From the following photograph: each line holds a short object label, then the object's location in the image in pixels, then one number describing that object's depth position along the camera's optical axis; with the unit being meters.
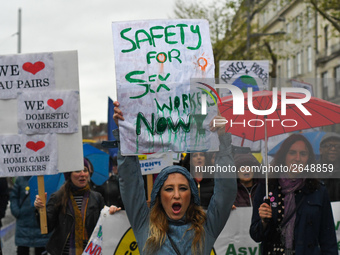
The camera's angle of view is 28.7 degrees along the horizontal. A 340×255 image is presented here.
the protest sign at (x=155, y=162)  7.04
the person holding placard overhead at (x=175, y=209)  3.93
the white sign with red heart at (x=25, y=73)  5.80
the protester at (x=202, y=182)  6.48
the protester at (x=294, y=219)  5.10
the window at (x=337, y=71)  40.45
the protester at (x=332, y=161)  6.23
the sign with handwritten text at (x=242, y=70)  11.38
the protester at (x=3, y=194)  6.83
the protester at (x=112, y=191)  8.27
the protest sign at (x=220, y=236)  5.73
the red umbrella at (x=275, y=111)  5.62
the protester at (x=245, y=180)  6.58
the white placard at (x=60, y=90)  5.74
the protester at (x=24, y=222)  8.62
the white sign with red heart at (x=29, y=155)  5.76
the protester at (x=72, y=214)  6.29
